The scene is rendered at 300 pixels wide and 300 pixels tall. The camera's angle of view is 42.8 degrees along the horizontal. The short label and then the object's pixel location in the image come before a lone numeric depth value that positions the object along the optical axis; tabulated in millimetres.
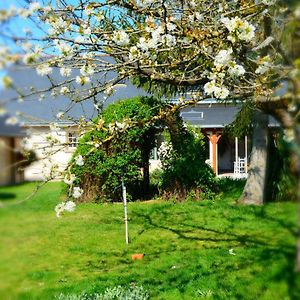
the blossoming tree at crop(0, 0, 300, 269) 2379
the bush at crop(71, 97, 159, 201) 8444
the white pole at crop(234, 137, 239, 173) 14979
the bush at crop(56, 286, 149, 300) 3128
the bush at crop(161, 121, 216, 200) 8706
